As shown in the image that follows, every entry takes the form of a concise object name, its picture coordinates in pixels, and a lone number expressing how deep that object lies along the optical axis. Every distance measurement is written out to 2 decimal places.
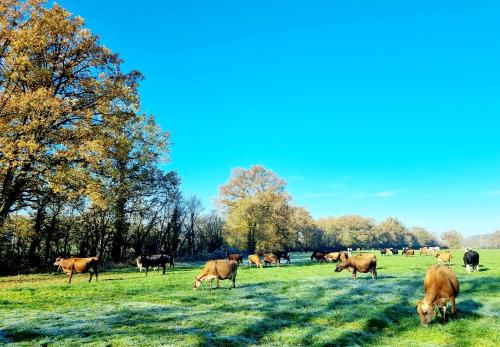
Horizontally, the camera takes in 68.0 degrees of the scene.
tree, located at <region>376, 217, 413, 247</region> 191.34
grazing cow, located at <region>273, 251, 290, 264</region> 54.17
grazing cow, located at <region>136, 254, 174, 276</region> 37.09
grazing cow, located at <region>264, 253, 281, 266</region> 46.66
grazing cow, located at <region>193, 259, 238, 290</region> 21.47
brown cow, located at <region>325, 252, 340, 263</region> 53.34
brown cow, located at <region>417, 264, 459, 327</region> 12.91
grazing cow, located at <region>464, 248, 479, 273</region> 33.91
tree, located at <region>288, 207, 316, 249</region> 97.91
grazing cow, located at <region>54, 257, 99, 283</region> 28.39
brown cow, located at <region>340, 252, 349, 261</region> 48.31
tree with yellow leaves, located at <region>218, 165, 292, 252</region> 77.19
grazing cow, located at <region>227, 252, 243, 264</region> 47.19
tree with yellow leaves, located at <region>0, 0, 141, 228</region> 26.75
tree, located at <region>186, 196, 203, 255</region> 89.55
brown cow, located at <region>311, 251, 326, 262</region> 56.25
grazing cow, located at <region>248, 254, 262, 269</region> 44.64
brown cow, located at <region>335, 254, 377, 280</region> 26.06
